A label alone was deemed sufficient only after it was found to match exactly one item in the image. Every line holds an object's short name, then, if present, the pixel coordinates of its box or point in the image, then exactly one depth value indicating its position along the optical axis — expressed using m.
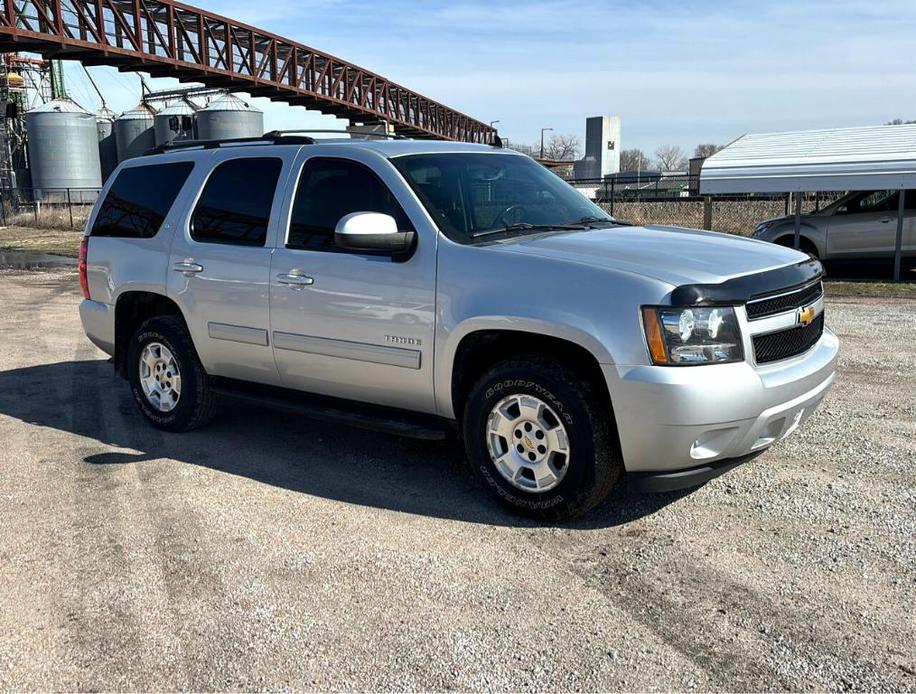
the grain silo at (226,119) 42.22
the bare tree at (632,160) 129.73
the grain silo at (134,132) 46.34
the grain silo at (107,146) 49.00
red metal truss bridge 20.00
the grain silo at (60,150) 43.50
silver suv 3.86
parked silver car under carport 14.45
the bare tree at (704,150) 95.65
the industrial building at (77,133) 42.59
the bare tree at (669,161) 118.78
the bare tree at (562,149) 119.81
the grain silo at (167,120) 43.70
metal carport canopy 13.73
